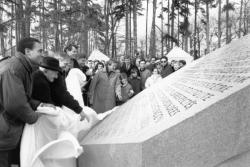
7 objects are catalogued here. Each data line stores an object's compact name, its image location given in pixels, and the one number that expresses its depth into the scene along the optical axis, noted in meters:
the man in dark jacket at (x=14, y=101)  3.26
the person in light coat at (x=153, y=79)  9.09
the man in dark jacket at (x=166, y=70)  9.86
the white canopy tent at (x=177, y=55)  18.49
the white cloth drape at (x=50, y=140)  3.42
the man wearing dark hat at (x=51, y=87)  3.94
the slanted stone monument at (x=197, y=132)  2.26
